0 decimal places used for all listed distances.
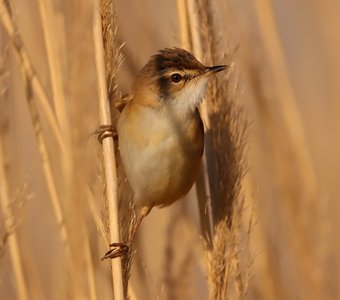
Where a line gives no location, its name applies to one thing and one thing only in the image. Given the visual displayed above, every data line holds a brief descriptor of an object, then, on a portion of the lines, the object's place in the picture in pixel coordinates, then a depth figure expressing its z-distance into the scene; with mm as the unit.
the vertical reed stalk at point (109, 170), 4180
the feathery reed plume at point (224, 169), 4406
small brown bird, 5348
